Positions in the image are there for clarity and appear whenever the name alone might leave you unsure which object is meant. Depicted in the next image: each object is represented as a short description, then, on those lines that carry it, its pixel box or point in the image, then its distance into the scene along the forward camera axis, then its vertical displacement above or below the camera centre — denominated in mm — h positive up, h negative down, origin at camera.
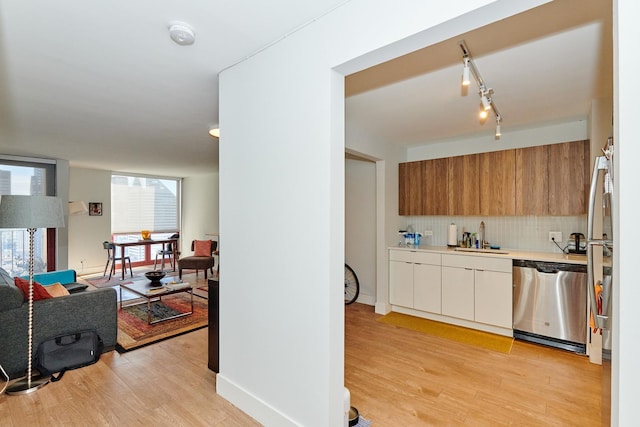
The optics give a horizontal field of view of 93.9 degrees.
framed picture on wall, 6715 +75
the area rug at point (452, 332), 3180 -1402
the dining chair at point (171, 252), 6934 -952
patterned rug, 3223 -1377
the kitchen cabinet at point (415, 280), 3832 -895
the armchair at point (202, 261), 6047 -994
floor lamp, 2215 -51
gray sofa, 2439 -966
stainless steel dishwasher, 2963 -947
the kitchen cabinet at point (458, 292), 3564 -974
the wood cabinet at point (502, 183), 3205 +371
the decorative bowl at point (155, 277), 4199 -918
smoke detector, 1698 +1049
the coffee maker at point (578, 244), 3334 -347
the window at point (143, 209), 7309 +79
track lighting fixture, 1880 +982
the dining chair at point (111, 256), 6094 -969
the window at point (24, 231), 5004 -329
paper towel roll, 4156 -312
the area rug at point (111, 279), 5789 -1395
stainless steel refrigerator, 1178 -287
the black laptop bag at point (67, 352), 2523 -1249
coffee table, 3701 -1029
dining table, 6180 -688
